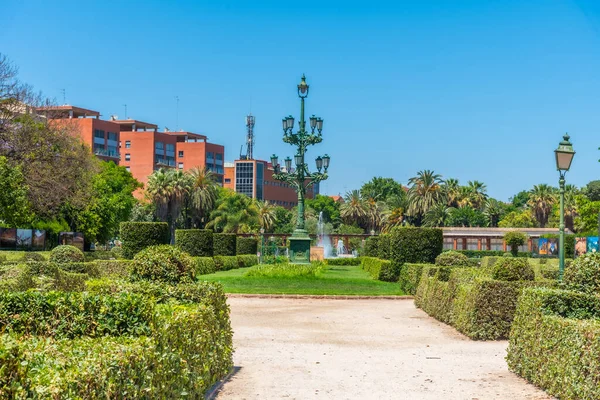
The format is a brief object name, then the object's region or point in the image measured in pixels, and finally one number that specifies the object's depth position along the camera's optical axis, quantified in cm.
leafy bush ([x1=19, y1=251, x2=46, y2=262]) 2840
